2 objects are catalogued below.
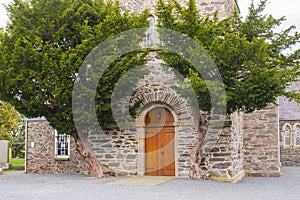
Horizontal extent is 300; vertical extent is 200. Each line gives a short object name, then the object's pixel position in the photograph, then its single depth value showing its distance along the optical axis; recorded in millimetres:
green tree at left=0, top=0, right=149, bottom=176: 13383
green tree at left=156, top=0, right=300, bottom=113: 11789
